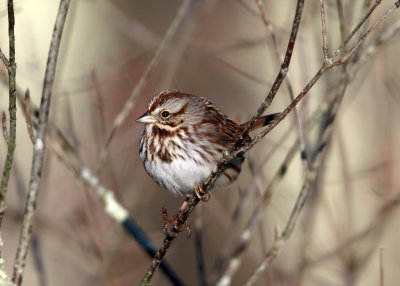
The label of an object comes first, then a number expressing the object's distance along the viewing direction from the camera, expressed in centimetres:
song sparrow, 716
